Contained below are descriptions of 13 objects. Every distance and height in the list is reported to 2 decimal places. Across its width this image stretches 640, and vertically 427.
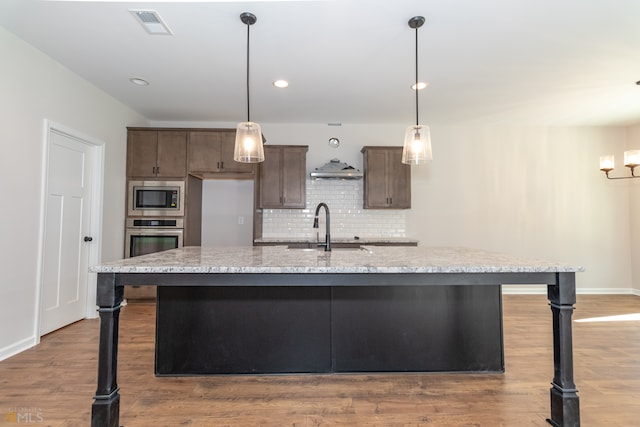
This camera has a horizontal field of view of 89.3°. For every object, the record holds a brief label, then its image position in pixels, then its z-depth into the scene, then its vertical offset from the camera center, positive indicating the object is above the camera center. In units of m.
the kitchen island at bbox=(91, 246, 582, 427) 1.61 -0.28
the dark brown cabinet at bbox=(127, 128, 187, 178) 4.22 +0.91
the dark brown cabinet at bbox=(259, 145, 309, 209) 4.52 +0.65
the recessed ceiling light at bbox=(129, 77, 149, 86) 3.43 +1.53
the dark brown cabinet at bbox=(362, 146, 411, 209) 4.61 +0.64
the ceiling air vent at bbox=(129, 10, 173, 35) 2.33 +1.51
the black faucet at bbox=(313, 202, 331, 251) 2.41 -0.09
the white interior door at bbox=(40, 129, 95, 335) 3.09 -0.08
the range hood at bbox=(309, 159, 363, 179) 4.40 +0.73
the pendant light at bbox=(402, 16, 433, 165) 2.34 +0.59
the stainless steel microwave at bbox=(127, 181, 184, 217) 4.18 +0.32
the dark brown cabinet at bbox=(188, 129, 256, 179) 4.26 +0.92
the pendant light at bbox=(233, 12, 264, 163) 2.32 +0.61
